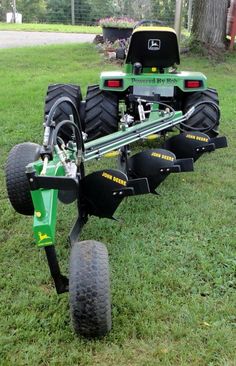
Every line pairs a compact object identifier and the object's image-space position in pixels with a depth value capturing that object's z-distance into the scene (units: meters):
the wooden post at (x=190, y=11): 16.17
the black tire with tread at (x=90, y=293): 2.27
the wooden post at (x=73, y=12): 21.45
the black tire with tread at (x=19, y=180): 3.21
